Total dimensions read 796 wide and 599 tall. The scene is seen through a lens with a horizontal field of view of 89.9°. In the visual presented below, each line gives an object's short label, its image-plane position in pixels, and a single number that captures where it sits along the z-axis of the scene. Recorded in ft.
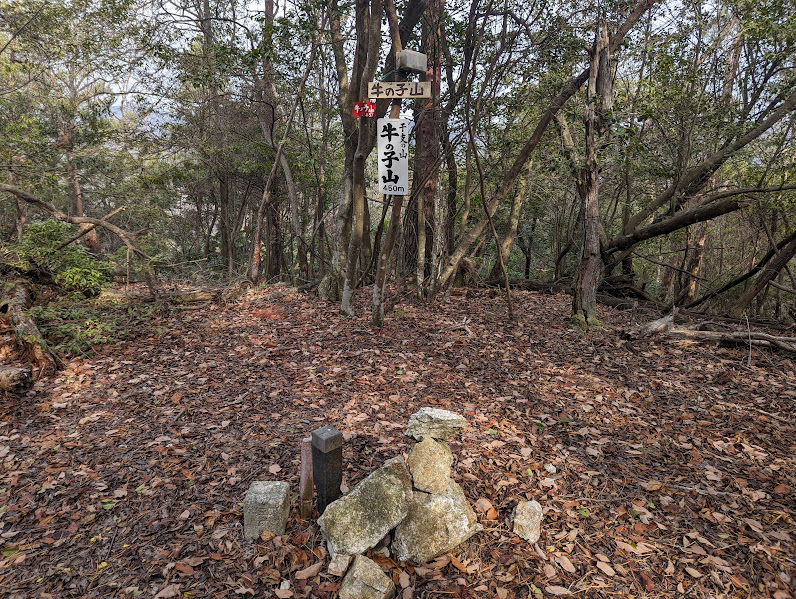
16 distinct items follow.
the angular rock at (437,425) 11.00
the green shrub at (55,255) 21.52
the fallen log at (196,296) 25.57
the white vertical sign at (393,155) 17.81
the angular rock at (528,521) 9.44
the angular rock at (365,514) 8.73
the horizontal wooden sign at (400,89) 16.60
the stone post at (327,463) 9.37
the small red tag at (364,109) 17.81
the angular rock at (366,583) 8.04
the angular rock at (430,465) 9.77
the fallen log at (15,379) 14.75
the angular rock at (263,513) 9.45
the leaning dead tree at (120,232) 23.10
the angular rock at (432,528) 8.98
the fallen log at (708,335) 18.83
